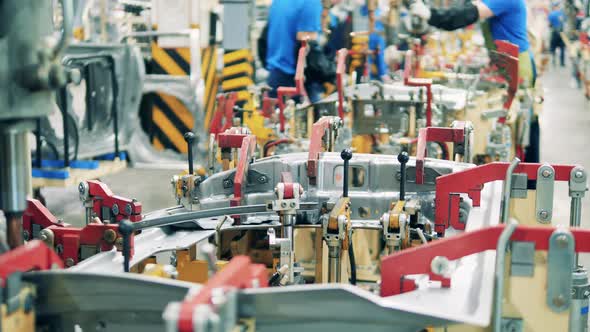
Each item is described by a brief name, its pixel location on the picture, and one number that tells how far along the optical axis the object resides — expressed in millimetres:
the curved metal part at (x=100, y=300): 1777
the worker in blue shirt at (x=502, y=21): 6590
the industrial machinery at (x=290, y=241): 1691
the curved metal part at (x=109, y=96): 6777
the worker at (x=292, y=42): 7254
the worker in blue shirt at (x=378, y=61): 9224
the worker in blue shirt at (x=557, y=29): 21312
